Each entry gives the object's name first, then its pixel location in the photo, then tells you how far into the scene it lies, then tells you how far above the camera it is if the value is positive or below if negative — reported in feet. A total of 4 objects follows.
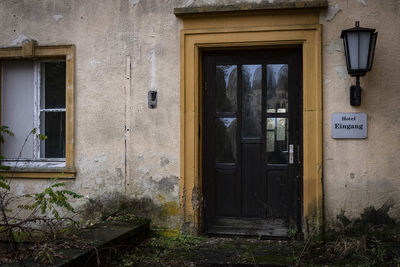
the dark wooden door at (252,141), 16.31 -0.13
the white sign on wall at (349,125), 14.98 +0.50
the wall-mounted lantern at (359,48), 14.14 +3.25
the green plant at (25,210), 17.04 -3.27
